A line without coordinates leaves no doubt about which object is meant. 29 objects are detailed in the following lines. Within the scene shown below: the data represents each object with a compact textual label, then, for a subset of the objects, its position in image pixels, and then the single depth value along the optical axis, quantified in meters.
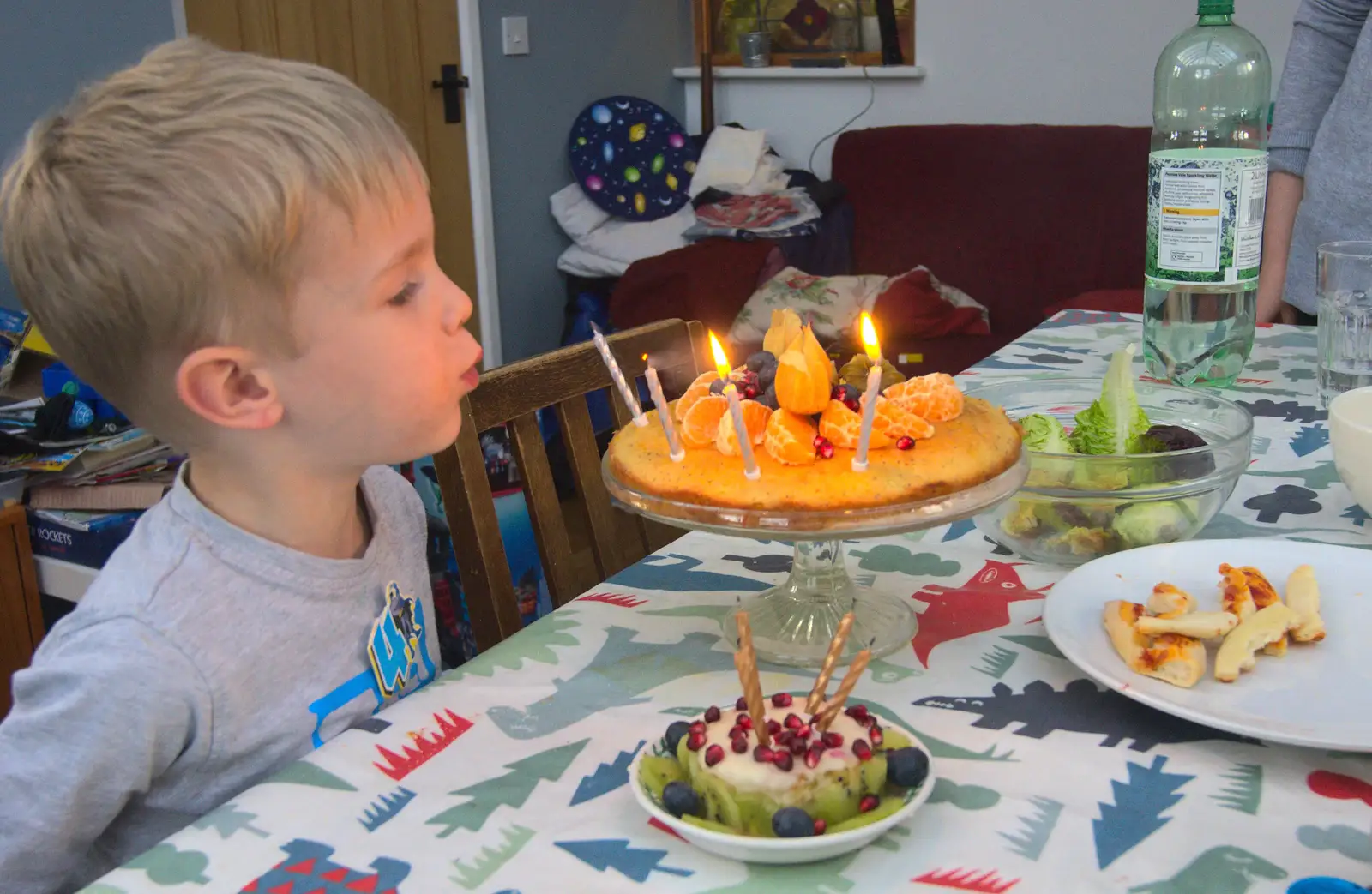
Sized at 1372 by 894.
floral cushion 3.76
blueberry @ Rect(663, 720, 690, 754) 0.73
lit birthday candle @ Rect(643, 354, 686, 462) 0.91
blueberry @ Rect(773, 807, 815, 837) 0.66
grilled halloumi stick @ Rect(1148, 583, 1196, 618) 0.89
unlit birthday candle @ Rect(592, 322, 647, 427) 0.92
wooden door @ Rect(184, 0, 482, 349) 3.50
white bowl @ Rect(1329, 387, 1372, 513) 1.12
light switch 4.30
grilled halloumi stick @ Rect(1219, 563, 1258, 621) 0.90
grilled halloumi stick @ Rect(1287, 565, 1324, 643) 0.89
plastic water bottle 1.45
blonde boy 0.86
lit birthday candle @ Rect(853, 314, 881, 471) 0.83
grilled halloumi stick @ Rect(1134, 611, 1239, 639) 0.86
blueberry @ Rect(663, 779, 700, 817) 0.69
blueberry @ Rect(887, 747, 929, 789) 0.69
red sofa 4.00
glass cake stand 0.84
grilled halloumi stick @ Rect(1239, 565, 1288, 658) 0.92
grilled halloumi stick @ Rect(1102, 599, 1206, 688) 0.83
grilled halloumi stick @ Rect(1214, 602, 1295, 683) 0.84
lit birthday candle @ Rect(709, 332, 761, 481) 0.85
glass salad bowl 1.06
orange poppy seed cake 0.86
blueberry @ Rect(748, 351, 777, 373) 0.98
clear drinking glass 1.50
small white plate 0.65
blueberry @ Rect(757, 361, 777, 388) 0.97
